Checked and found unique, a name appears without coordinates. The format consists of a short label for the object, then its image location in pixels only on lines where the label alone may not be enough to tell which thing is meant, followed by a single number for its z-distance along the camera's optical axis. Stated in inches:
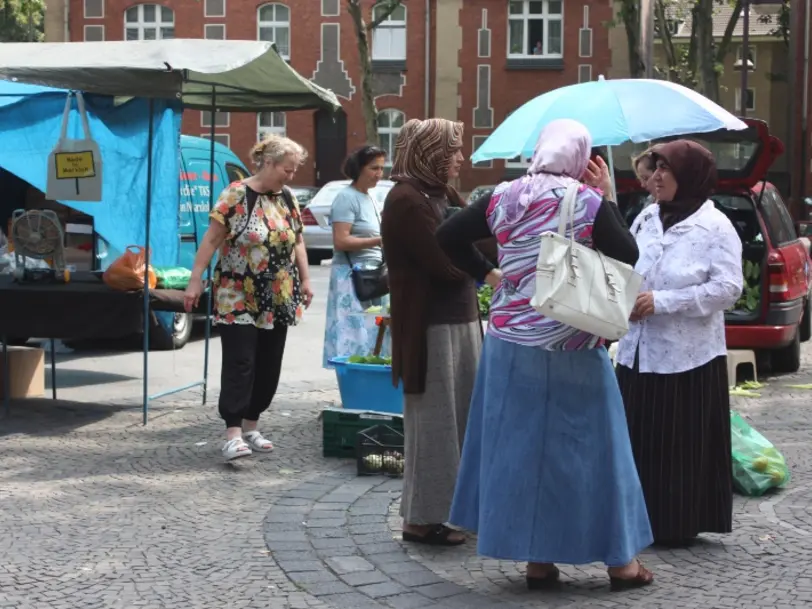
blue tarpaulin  568.8
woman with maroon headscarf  342.7
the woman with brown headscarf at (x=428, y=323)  342.9
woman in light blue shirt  508.1
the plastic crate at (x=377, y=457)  439.7
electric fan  538.7
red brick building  2419.9
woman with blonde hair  454.3
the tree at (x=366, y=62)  1932.9
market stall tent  483.7
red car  636.9
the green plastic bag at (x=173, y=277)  569.2
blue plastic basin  464.9
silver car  1572.8
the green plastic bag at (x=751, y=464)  412.0
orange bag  521.3
